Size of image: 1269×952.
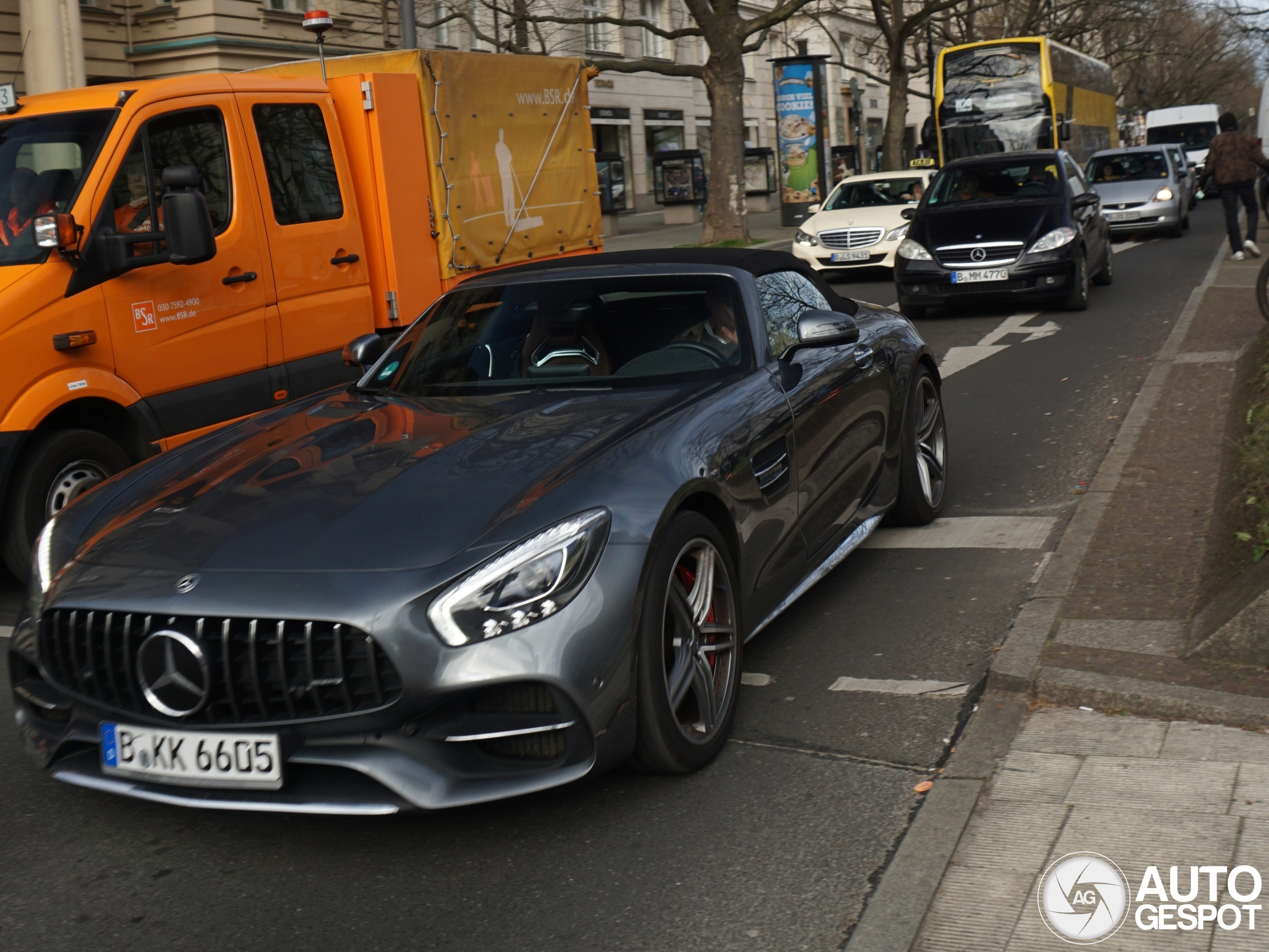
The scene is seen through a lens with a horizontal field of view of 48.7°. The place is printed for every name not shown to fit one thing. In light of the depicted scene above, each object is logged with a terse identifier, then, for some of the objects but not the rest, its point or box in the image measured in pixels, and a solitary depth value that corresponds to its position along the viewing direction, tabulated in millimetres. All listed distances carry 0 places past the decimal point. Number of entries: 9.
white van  48375
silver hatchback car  23953
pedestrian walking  17781
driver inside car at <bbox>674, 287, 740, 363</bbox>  4797
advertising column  32562
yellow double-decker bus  27438
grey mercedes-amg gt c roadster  3213
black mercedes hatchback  13953
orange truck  6168
